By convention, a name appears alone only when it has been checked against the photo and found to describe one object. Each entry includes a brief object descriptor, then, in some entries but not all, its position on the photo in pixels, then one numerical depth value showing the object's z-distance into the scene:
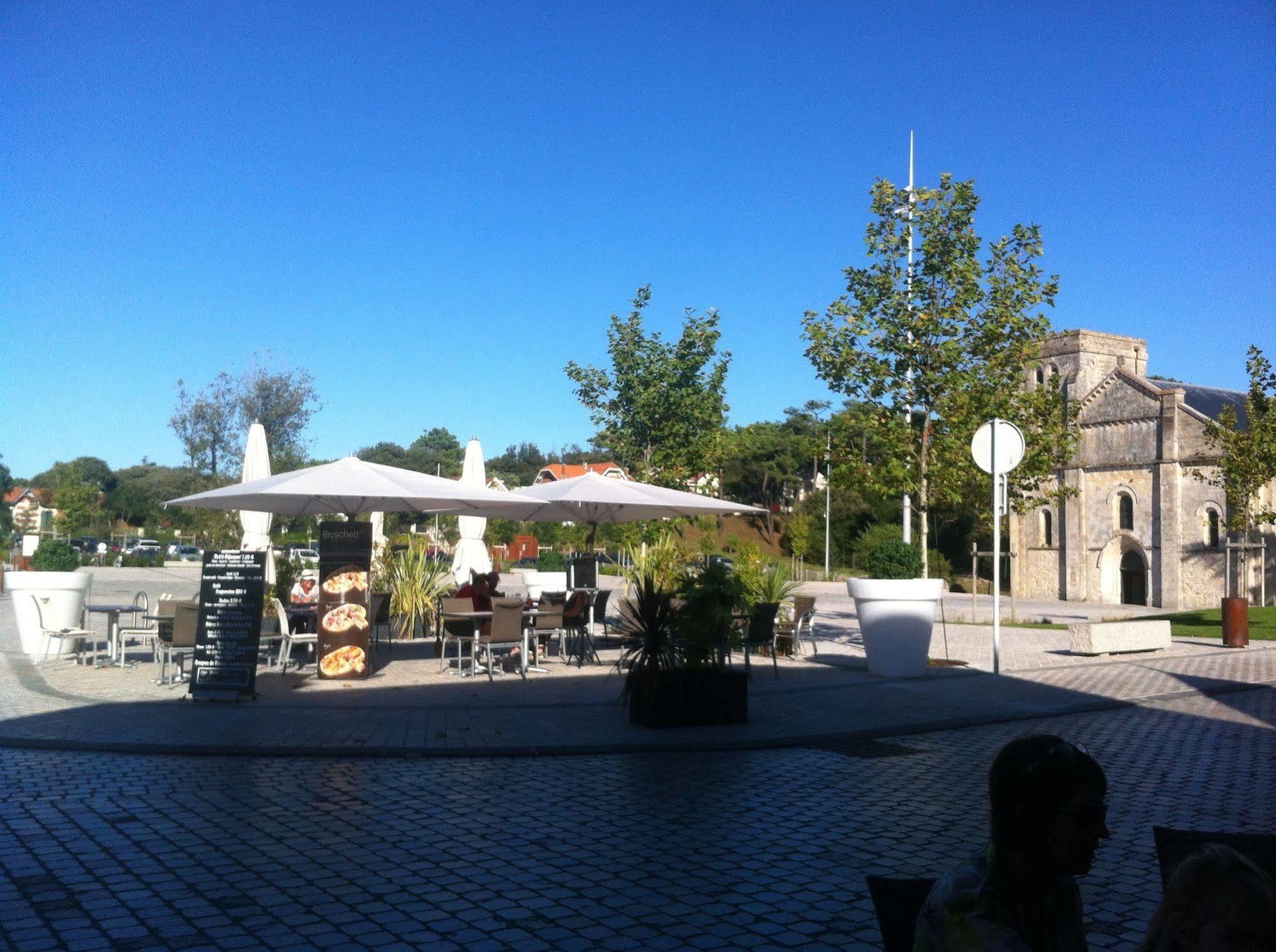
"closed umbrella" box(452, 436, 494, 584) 20.20
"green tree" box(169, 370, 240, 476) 55.41
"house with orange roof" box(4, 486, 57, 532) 60.22
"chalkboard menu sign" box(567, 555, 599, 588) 17.84
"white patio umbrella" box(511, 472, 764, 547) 15.41
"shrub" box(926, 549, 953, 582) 50.97
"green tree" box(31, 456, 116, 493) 82.88
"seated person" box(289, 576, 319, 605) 15.53
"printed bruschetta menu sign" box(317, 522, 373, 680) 12.53
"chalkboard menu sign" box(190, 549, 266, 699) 11.11
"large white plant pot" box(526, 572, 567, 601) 21.05
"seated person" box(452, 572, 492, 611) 13.77
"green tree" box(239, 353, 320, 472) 54.97
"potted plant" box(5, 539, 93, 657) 14.62
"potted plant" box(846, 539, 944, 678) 13.37
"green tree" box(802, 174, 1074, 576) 16.36
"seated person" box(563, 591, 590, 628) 14.34
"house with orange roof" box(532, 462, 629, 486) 75.31
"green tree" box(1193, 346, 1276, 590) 32.81
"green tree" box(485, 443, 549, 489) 108.44
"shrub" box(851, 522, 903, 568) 50.88
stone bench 17.11
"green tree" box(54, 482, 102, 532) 60.22
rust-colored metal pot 19.12
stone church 40.00
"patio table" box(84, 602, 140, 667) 13.99
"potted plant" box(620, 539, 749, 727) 9.92
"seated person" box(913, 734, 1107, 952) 2.04
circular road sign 13.30
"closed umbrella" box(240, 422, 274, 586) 17.59
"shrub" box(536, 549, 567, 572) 29.88
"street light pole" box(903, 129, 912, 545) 16.48
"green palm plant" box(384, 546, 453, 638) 17.78
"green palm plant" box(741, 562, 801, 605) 16.05
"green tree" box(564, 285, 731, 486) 27.20
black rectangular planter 9.94
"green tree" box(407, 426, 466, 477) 106.00
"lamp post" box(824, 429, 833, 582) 18.25
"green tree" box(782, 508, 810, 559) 54.76
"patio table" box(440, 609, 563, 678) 13.00
